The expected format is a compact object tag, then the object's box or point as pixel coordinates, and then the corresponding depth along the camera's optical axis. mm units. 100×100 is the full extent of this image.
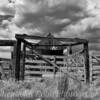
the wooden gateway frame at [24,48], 7336
